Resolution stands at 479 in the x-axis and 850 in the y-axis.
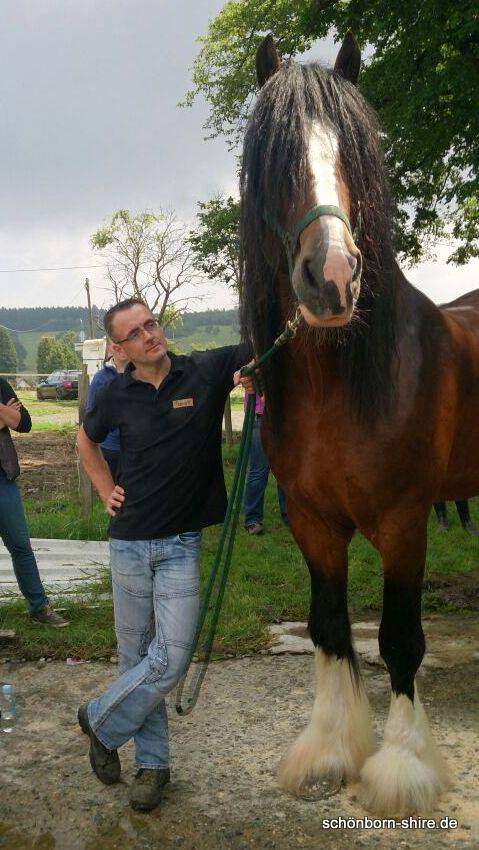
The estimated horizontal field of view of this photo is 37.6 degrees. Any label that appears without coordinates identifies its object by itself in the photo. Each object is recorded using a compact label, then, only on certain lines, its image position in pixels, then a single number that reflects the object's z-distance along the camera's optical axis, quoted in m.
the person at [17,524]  4.41
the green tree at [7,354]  117.44
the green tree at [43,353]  98.44
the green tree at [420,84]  8.91
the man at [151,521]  2.53
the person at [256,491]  6.92
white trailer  25.41
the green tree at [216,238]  16.53
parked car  38.81
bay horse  2.21
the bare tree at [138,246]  31.50
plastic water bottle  3.27
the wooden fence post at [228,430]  11.69
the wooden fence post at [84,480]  7.16
